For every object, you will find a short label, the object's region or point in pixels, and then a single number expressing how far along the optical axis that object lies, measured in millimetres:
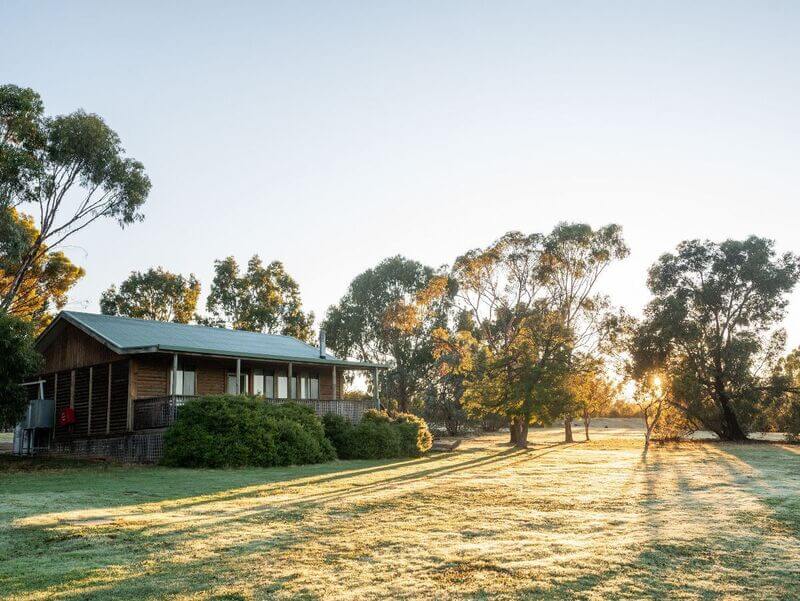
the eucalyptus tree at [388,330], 55781
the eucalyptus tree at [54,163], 28156
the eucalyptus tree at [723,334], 38719
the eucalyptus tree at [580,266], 37469
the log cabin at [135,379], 23641
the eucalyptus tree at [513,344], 30953
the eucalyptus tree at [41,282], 34969
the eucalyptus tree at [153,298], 53250
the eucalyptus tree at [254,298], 54438
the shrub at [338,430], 23828
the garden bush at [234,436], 19422
